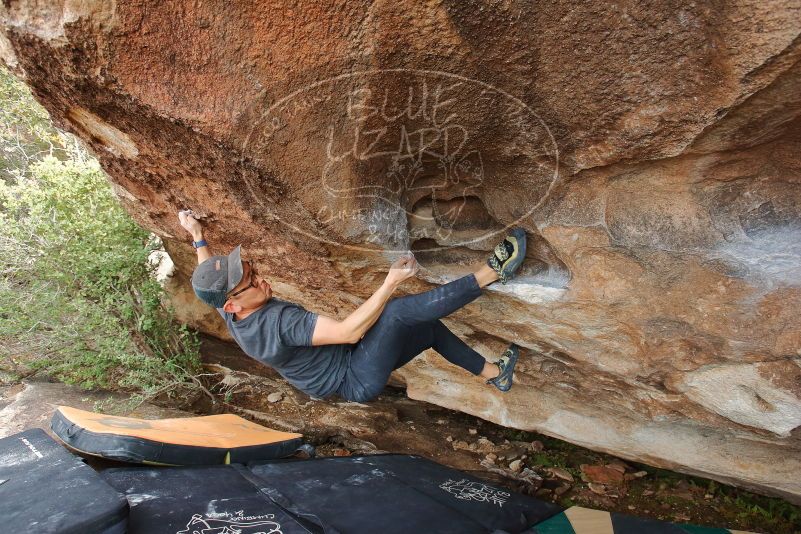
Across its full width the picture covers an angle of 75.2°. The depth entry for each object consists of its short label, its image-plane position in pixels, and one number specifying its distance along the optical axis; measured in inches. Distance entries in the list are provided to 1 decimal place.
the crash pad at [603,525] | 104.2
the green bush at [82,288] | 170.1
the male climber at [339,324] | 93.9
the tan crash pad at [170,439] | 95.7
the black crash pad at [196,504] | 82.3
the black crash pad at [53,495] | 65.5
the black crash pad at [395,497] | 94.7
